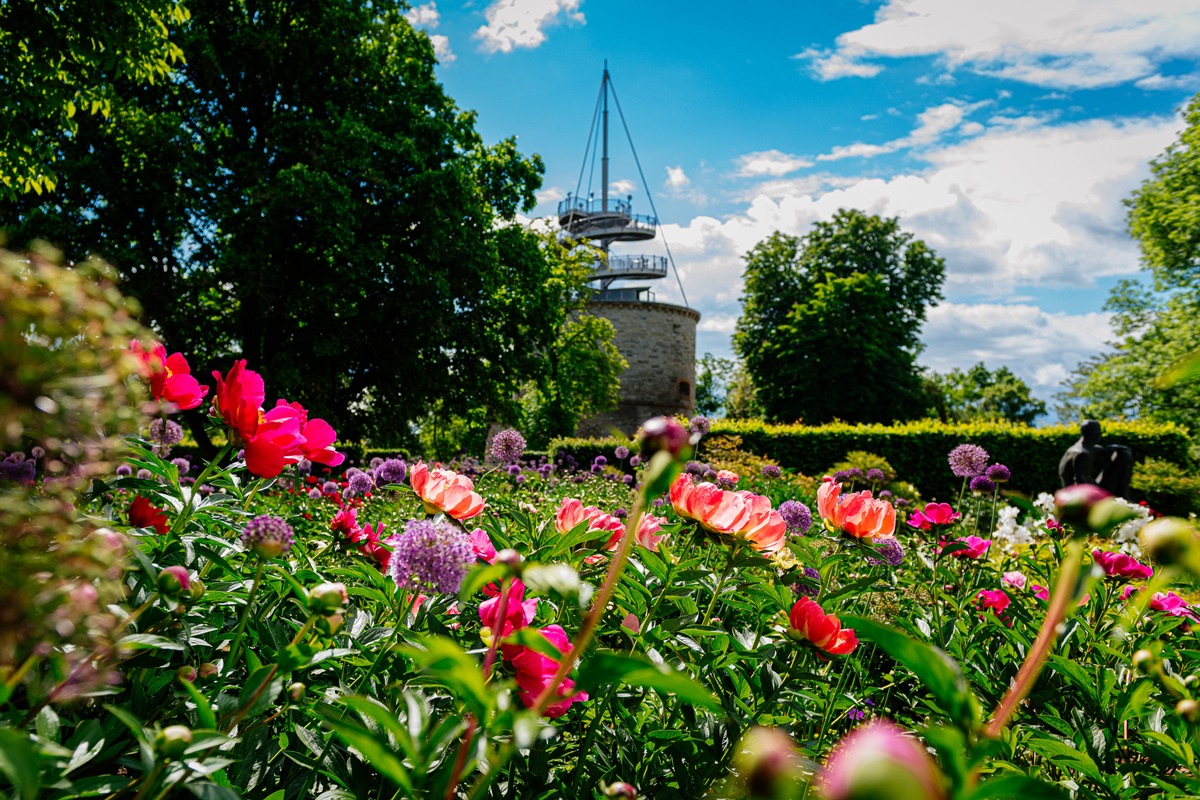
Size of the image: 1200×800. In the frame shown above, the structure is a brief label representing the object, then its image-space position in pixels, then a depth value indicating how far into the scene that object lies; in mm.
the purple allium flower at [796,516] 2264
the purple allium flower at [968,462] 3951
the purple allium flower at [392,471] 3088
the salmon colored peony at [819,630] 1364
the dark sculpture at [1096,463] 9312
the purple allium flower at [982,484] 3512
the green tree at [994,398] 53719
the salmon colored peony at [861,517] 1670
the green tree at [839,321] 25609
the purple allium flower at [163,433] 1953
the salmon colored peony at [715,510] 1394
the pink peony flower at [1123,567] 2049
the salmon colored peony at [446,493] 1472
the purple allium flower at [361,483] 3064
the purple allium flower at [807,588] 2128
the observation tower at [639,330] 33062
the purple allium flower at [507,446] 3270
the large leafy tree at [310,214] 11641
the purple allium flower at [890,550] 1986
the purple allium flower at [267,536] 917
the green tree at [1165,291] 19250
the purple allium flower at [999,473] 3322
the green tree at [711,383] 59188
